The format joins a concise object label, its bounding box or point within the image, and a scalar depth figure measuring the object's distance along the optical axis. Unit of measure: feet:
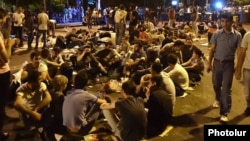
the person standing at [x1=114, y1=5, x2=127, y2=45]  57.00
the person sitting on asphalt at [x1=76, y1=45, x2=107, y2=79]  33.19
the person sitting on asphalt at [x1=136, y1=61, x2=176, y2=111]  21.68
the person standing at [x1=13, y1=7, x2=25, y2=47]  54.39
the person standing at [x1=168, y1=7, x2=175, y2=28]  87.09
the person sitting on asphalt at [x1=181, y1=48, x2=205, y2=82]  33.35
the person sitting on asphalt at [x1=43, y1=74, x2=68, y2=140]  18.62
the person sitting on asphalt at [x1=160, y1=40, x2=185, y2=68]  32.24
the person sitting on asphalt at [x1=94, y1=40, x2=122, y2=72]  34.94
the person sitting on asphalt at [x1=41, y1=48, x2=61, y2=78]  27.94
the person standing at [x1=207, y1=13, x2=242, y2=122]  22.16
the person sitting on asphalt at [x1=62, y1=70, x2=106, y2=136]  17.81
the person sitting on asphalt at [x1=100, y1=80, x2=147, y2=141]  16.94
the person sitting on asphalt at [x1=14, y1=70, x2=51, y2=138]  19.07
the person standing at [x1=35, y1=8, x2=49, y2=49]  53.36
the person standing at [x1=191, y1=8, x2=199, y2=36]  72.90
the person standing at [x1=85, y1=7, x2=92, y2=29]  88.46
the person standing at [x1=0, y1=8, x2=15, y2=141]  17.60
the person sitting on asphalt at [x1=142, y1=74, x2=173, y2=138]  19.43
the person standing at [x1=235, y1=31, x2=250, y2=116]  21.86
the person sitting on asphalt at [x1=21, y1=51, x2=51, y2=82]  24.82
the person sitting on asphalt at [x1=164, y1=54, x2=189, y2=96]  26.61
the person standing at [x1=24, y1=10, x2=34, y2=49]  55.31
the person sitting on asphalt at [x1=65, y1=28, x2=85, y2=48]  43.11
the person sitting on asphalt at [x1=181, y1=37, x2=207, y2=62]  34.65
